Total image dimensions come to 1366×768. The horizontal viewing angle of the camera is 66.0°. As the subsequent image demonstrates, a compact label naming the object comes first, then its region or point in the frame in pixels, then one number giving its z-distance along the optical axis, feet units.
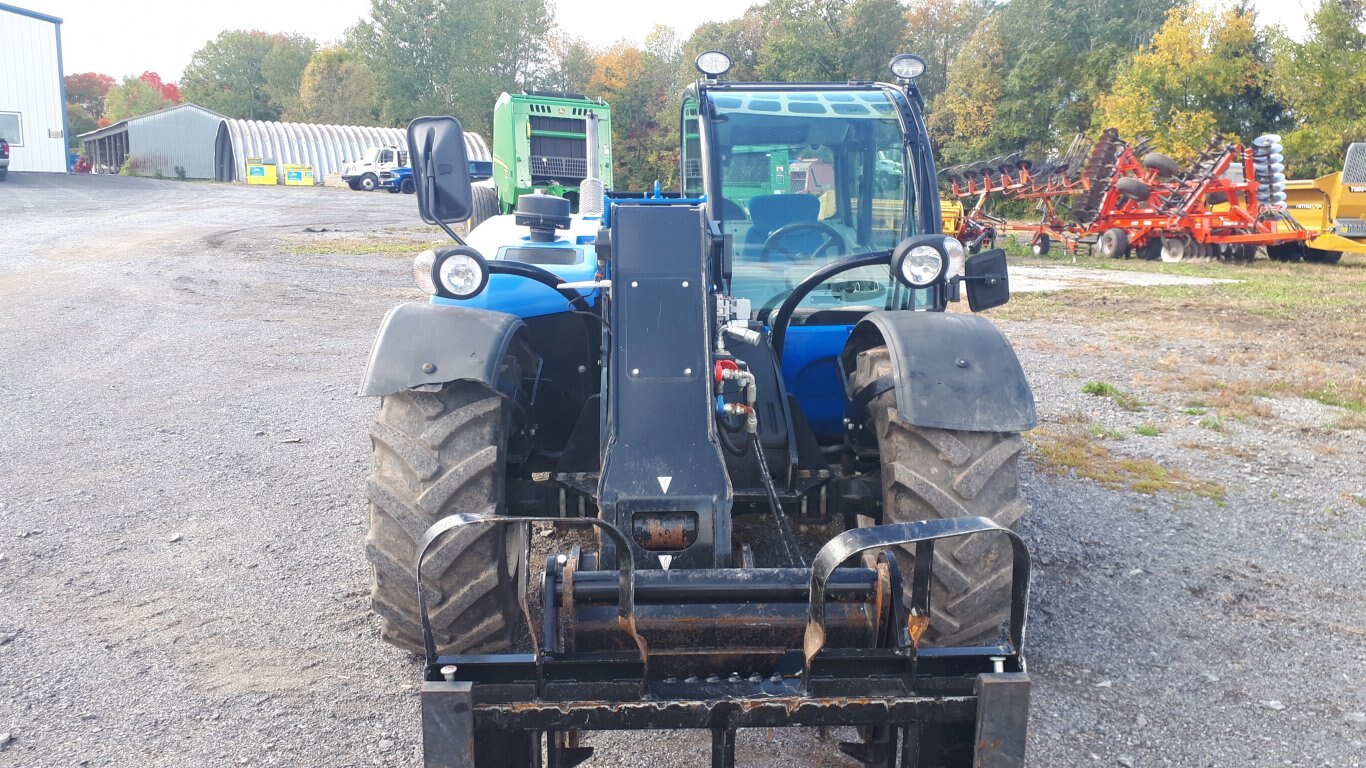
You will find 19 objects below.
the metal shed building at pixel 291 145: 158.92
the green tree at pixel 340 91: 216.54
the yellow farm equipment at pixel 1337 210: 65.41
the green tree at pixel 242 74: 261.24
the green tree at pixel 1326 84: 97.30
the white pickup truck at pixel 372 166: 138.00
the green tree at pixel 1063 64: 144.15
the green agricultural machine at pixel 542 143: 66.28
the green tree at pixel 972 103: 154.40
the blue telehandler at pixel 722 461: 8.34
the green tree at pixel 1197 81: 115.65
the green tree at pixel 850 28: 165.59
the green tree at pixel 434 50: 207.31
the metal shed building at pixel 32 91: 135.44
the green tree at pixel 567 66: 210.59
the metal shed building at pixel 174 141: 168.86
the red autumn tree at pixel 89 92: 310.04
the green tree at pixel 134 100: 287.48
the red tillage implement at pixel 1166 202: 66.49
